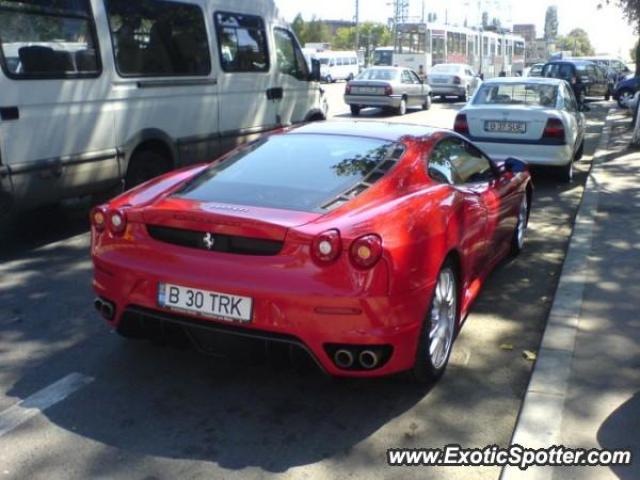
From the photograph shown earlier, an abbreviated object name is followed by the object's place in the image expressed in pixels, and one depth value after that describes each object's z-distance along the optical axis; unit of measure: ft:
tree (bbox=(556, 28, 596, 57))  465.39
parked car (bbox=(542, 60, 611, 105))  81.15
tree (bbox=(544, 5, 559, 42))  451.53
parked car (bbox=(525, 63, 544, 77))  94.39
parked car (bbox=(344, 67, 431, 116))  72.79
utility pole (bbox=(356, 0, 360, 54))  263.08
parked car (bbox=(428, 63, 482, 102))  94.22
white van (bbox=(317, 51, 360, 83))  168.55
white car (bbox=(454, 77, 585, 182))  32.07
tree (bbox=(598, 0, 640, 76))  54.76
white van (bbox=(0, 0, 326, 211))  20.74
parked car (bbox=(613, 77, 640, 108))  83.18
